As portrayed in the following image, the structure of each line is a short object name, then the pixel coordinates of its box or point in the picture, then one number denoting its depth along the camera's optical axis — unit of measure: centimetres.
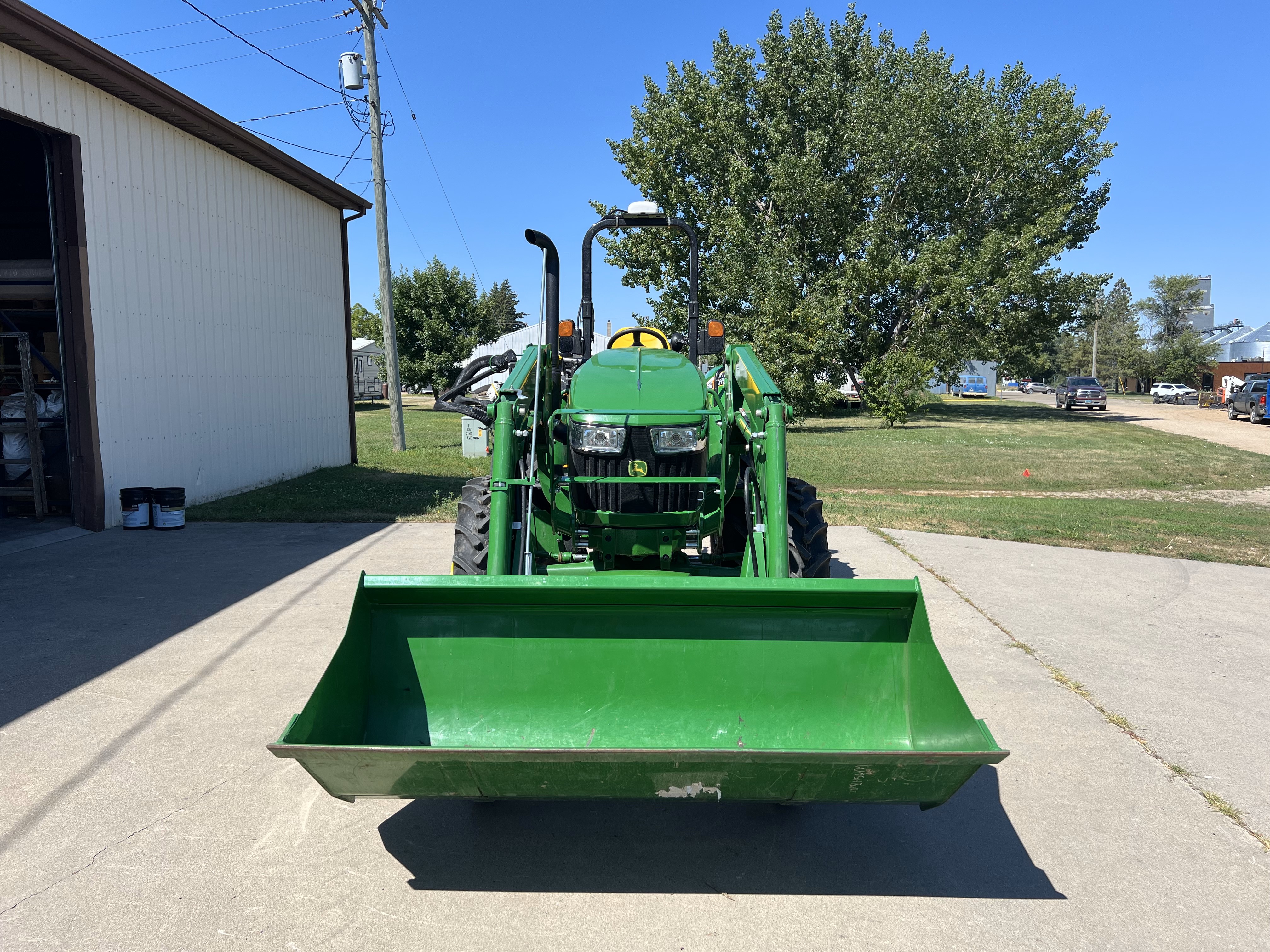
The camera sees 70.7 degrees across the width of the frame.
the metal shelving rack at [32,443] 934
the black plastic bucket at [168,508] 923
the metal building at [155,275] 894
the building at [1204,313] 8338
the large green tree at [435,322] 3375
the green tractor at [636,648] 261
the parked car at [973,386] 6631
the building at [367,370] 5128
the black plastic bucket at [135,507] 921
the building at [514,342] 4138
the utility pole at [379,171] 1759
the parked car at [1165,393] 5288
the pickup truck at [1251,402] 3083
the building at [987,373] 7144
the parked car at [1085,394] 3950
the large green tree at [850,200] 2777
